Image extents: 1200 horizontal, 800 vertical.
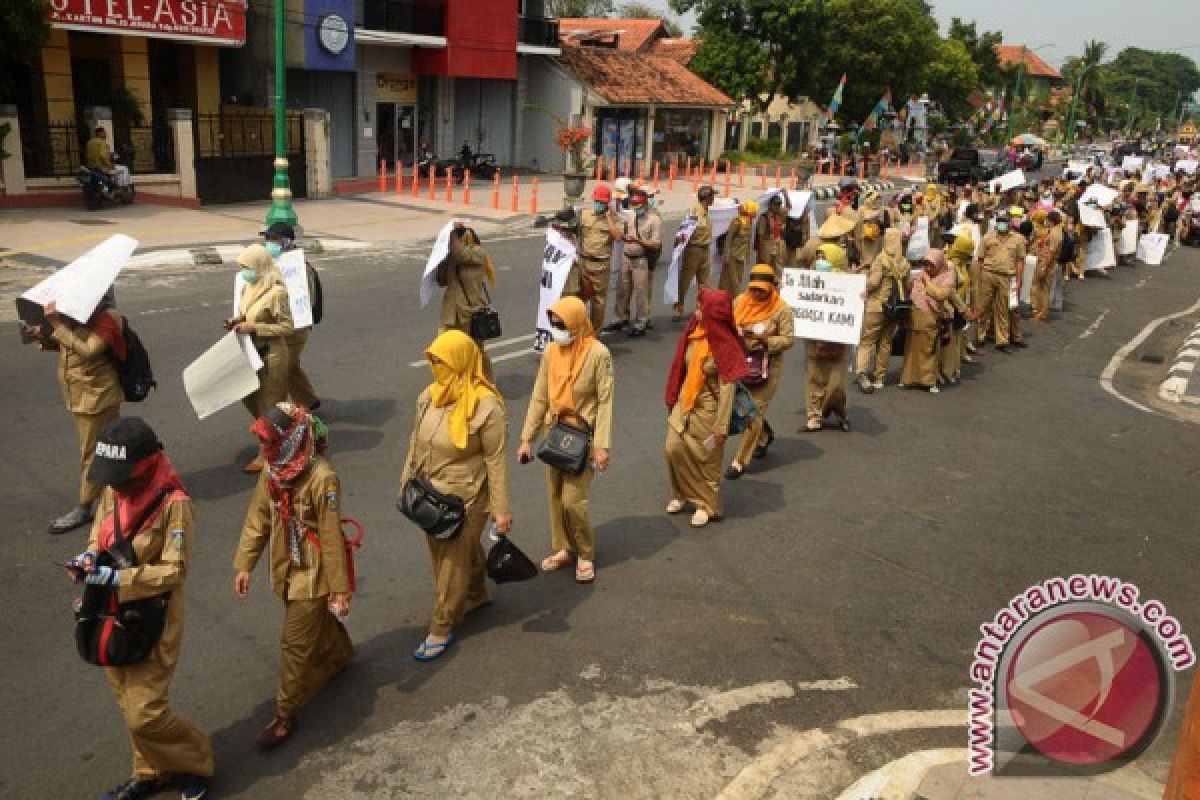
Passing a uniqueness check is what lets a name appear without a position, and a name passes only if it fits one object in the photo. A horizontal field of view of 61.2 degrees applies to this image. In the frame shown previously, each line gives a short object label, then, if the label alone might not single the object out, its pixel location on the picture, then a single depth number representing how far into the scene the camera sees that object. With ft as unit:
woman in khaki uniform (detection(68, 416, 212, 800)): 12.28
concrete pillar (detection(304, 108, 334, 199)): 76.33
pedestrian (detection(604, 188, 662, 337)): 38.04
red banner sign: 61.11
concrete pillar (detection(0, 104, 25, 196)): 58.90
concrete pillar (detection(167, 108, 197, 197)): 67.21
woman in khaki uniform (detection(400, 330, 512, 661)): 15.83
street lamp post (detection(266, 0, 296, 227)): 53.78
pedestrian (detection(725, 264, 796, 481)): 24.77
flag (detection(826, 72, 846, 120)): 123.65
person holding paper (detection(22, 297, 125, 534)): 20.21
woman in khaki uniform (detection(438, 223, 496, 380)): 27.89
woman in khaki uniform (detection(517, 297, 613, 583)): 18.63
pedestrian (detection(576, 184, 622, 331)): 34.94
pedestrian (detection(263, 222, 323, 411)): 25.49
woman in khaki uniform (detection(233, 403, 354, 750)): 13.75
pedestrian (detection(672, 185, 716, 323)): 40.60
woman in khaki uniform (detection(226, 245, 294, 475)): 23.20
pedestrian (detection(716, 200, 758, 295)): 41.88
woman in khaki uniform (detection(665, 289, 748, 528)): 21.09
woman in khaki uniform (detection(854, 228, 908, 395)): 32.86
